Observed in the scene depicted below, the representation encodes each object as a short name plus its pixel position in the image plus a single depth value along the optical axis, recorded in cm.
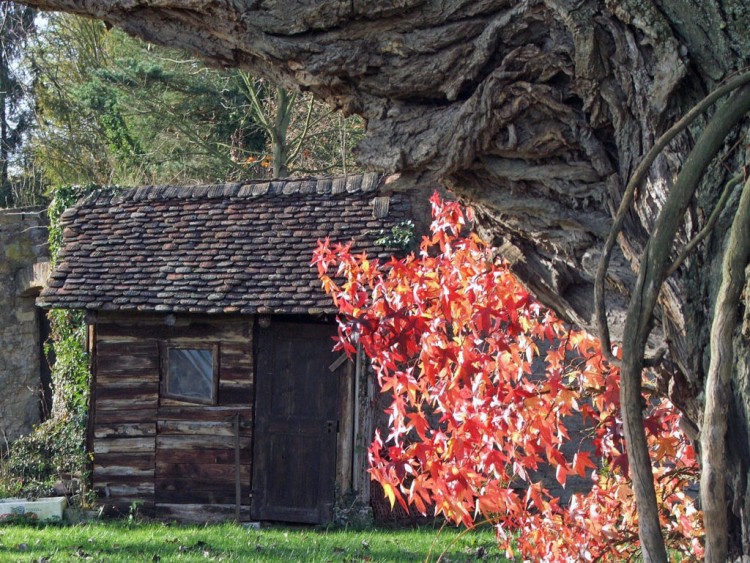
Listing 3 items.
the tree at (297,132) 1845
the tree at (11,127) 2594
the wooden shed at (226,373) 1138
